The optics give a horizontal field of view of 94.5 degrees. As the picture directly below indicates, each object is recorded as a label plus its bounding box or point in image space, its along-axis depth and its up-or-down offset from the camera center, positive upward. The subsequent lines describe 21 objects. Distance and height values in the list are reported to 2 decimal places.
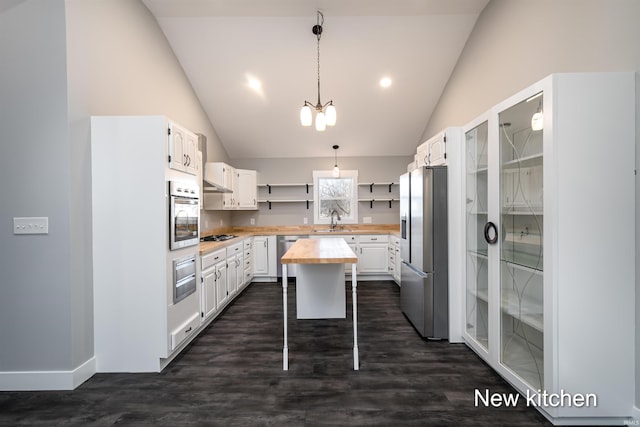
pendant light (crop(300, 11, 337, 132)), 2.76 +0.93
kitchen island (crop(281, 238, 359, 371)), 3.51 -0.92
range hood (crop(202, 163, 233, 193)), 4.17 +0.50
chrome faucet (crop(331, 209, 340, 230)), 5.85 -0.01
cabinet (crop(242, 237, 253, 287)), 4.71 -0.76
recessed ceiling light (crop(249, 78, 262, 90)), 4.28 +1.91
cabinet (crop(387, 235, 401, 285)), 4.77 -0.74
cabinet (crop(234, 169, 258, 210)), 5.38 +0.46
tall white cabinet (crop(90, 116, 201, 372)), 2.35 -0.24
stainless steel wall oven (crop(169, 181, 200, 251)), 2.45 +0.00
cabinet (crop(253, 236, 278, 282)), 5.25 -0.80
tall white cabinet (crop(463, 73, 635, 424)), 1.68 -0.20
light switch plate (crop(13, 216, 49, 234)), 2.16 -0.06
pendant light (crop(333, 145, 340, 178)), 5.29 +0.88
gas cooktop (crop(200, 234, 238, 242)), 4.18 -0.34
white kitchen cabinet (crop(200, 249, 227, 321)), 3.12 -0.73
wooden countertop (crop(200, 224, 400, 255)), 5.27 -0.31
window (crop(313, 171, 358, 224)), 5.89 +0.31
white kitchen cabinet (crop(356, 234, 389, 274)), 5.24 -0.69
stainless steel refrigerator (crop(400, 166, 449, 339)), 2.85 -0.41
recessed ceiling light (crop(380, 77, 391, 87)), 4.26 +1.91
